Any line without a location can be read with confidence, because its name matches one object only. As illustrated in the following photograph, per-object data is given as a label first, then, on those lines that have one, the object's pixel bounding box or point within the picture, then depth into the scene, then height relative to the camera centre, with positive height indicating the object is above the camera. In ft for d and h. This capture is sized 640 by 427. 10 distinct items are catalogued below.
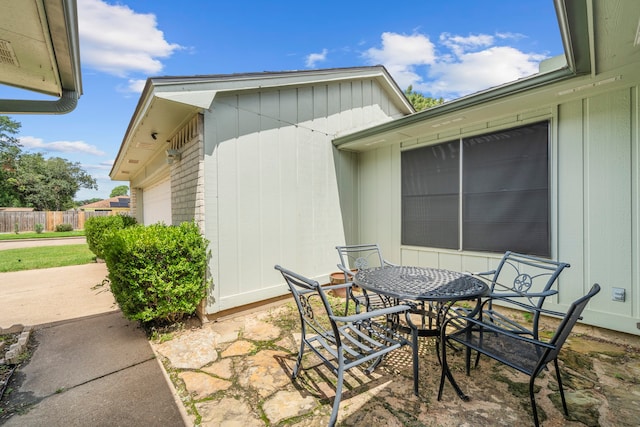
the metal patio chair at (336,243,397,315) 9.20 -3.04
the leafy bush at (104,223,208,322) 9.67 -2.12
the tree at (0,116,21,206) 76.18 +19.01
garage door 20.52 +1.01
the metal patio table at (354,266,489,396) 6.91 -2.17
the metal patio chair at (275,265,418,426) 5.77 -3.35
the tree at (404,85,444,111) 51.96 +22.41
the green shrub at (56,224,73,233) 66.87 -2.99
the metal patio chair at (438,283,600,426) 5.11 -3.33
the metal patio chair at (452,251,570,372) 7.47 -2.95
